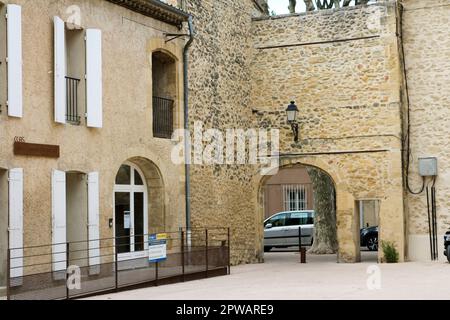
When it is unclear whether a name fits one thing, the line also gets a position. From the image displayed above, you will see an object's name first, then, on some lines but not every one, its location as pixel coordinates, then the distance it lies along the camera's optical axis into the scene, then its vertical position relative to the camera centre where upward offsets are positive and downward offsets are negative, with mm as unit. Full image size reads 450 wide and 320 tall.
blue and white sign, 14867 -791
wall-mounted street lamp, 20312 +2290
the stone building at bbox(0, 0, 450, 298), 13570 +2089
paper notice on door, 16516 -295
